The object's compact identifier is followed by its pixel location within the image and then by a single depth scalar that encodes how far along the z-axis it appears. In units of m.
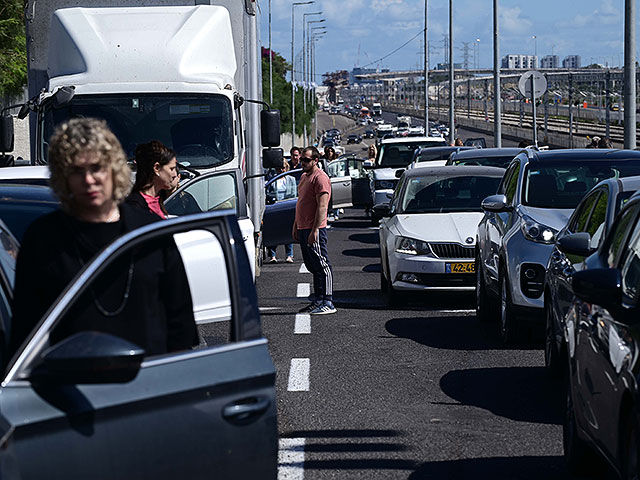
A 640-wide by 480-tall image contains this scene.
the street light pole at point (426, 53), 59.59
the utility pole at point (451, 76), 50.59
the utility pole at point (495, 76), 37.53
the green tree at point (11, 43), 28.19
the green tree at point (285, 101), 87.32
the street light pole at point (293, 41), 78.81
